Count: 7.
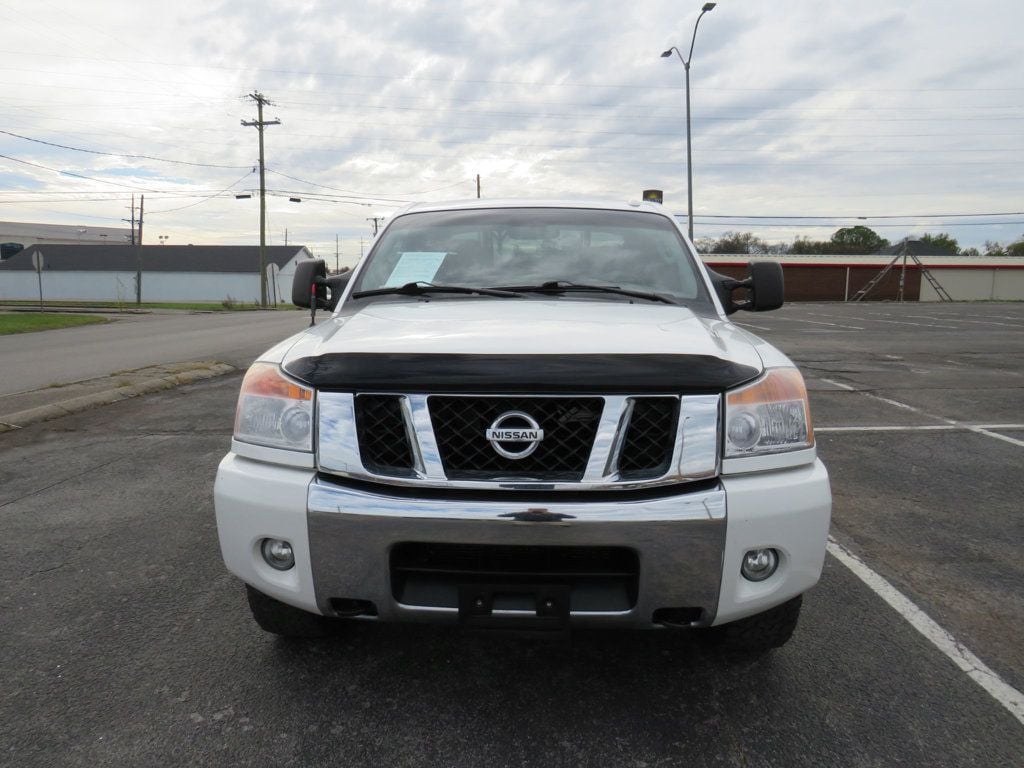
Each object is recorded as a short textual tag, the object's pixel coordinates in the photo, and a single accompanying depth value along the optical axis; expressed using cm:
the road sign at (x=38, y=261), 2904
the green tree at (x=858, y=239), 8294
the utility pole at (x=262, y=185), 4350
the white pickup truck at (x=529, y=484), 202
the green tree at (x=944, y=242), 8869
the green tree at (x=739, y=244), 7589
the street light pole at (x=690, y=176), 2361
